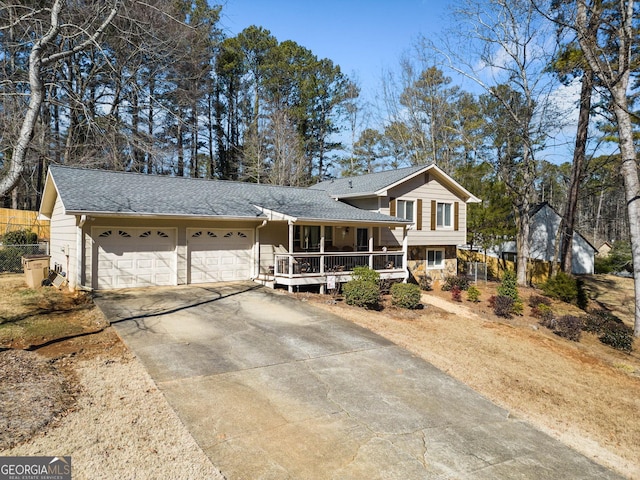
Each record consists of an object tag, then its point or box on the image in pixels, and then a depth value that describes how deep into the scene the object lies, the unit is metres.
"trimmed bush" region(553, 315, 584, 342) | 12.55
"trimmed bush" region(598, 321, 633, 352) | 11.87
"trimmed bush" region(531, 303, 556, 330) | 13.71
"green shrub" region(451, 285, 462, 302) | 16.68
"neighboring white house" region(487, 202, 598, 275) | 27.92
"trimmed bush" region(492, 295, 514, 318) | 14.75
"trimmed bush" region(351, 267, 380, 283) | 13.41
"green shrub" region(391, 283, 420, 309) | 13.17
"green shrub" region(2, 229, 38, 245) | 18.78
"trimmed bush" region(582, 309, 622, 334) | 13.44
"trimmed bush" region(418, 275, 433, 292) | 18.32
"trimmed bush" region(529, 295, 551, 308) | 16.68
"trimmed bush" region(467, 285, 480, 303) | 16.58
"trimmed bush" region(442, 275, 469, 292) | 18.70
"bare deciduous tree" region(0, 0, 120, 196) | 6.76
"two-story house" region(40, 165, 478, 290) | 12.43
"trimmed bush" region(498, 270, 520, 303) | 16.03
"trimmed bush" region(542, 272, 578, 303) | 18.25
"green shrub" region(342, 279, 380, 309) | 12.51
